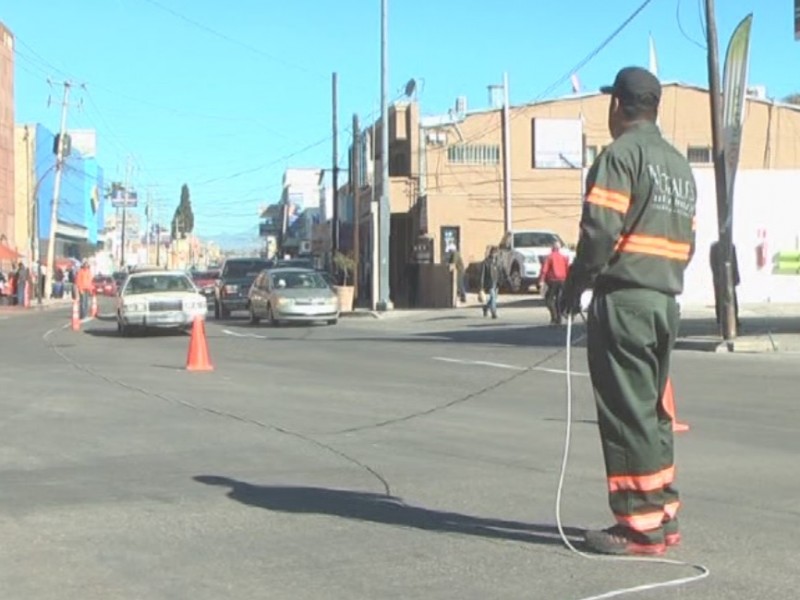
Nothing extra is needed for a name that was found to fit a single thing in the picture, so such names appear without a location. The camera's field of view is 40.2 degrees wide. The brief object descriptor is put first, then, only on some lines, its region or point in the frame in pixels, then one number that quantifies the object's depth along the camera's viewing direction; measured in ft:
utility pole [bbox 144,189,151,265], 390.01
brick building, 152.76
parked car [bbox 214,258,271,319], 114.21
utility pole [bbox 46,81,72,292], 175.63
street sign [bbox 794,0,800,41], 65.05
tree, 535.19
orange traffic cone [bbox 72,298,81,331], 92.89
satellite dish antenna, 138.51
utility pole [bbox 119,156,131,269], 304.48
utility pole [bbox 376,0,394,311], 112.78
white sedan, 79.25
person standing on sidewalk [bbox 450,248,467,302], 110.22
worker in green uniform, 16.70
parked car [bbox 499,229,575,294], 117.50
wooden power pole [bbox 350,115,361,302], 129.29
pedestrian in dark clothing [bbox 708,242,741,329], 62.85
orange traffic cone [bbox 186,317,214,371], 51.21
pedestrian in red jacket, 79.77
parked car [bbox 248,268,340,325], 92.27
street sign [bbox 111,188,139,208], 304.30
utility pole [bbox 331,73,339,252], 157.69
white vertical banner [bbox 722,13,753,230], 61.41
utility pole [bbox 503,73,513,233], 130.11
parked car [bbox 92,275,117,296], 229.45
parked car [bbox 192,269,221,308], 160.56
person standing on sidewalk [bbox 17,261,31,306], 152.97
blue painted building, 255.09
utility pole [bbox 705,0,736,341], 62.13
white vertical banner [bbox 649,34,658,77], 84.23
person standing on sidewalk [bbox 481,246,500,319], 90.33
